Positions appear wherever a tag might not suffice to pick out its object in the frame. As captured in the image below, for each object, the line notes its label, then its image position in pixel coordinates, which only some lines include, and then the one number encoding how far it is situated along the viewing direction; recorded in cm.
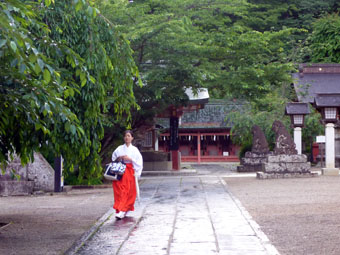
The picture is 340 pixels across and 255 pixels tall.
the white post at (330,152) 2111
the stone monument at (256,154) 2695
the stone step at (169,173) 2455
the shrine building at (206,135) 3925
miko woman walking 961
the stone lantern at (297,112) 2300
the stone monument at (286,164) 2005
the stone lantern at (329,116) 2143
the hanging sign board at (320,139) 2527
